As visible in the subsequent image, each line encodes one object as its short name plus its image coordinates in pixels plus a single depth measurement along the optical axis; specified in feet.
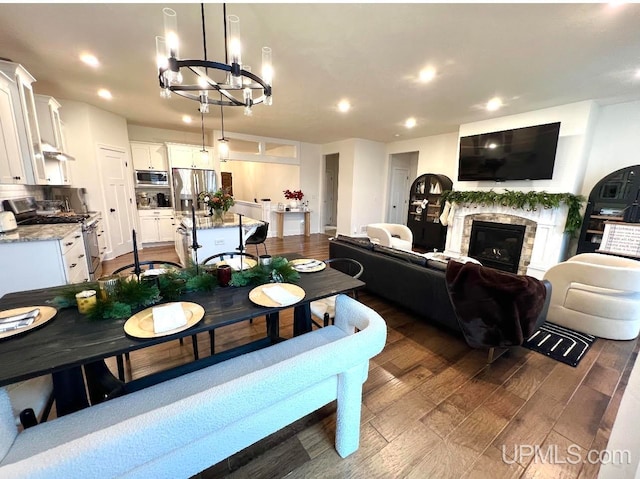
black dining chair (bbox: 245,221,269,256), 13.23
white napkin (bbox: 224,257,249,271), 6.19
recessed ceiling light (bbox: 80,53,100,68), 8.78
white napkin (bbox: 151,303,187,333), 3.78
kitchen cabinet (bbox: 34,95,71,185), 11.10
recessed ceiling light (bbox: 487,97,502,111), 12.31
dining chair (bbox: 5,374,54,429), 3.51
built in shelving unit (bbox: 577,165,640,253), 11.60
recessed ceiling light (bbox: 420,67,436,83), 9.35
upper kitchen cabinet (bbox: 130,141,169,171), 18.75
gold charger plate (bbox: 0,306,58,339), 3.55
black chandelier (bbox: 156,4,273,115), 4.67
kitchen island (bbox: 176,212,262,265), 11.45
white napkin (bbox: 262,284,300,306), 4.69
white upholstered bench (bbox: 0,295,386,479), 2.24
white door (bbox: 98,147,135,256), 15.49
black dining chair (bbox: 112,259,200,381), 6.33
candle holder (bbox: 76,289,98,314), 4.09
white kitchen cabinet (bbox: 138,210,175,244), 18.90
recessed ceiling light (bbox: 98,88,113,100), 12.16
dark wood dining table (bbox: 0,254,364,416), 3.13
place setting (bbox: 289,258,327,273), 6.41
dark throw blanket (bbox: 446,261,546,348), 6.31
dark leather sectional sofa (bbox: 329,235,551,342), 7.63
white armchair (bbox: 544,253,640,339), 7.57
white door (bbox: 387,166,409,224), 24.77
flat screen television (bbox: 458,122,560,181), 13.03
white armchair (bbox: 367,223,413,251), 14.63
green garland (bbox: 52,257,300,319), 4.10
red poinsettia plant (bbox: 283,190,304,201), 24.18
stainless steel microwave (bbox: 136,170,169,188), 18.92
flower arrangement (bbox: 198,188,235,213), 12.42
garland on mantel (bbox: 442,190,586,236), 12.83
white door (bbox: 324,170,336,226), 29.75
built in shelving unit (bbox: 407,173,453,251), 19.02
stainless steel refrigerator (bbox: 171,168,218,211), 19.29
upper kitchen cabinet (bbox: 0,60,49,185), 8.70
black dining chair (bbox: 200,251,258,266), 7.31
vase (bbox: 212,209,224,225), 12.33
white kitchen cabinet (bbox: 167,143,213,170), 19.29
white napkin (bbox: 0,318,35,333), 3.61
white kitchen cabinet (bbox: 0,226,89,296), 7.49
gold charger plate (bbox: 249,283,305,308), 4.60
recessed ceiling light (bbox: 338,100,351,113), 13.12
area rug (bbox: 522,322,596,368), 7.27
